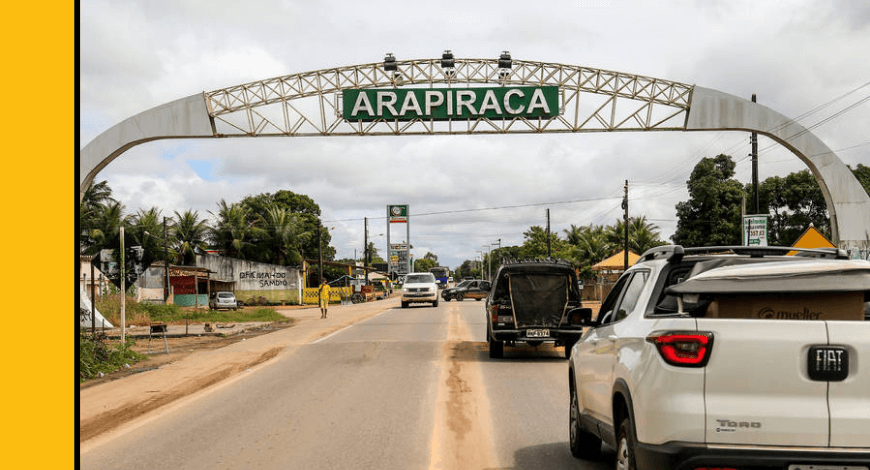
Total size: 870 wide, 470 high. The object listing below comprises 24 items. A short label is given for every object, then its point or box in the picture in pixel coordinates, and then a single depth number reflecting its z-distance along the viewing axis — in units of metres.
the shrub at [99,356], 15.13
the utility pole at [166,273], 56.16
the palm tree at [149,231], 64.88
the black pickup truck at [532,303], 17.01
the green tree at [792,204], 64.19
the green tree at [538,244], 96.94
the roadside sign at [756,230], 20.84
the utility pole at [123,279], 19.08
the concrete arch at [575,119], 20.86
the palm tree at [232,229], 72.38
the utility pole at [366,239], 95.75
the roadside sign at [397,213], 138.50
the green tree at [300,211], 90.69
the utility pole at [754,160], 31.66
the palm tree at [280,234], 74.31
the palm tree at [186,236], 68.81
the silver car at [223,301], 55.17
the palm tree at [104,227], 58.88
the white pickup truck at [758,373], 4.45
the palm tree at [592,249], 73.62
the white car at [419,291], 47.56
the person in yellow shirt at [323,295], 38.95
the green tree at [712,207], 62.22
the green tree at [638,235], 72.12
